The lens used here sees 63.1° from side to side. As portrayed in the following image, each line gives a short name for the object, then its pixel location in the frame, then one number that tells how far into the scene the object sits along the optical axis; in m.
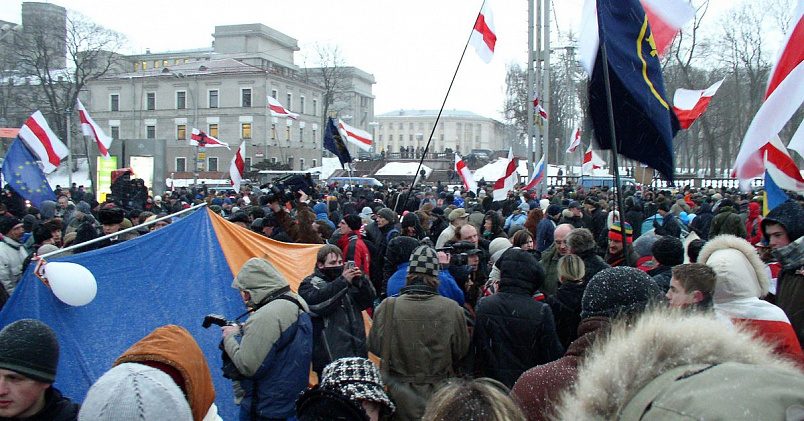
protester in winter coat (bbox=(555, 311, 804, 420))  0.93
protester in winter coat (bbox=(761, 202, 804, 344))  4.19
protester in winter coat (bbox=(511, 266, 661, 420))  2.65
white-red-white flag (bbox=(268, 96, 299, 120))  26.08
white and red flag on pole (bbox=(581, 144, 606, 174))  22.67
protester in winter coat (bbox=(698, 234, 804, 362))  3.35
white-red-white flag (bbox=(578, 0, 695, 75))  5.86
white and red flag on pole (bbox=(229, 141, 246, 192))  15.16
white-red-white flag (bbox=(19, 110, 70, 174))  13.64
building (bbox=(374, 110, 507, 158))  147.88
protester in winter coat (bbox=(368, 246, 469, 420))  4.12
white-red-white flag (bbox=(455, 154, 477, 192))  16.18
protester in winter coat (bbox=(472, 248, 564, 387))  4.14
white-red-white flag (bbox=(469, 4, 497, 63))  14.65
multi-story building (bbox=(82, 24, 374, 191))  66.12
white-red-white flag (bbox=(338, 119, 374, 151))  19.38
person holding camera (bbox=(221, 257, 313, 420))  3.90
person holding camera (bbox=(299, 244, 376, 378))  4.65
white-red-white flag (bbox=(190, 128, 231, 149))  25.02
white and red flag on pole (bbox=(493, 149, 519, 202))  14.27
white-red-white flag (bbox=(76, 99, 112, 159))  20.38
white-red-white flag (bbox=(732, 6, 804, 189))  5.00
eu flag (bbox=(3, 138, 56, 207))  11.51
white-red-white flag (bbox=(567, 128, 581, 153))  23.84
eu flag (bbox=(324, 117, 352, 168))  15.30
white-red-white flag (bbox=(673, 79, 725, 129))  14.07
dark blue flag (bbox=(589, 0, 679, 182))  4.81
